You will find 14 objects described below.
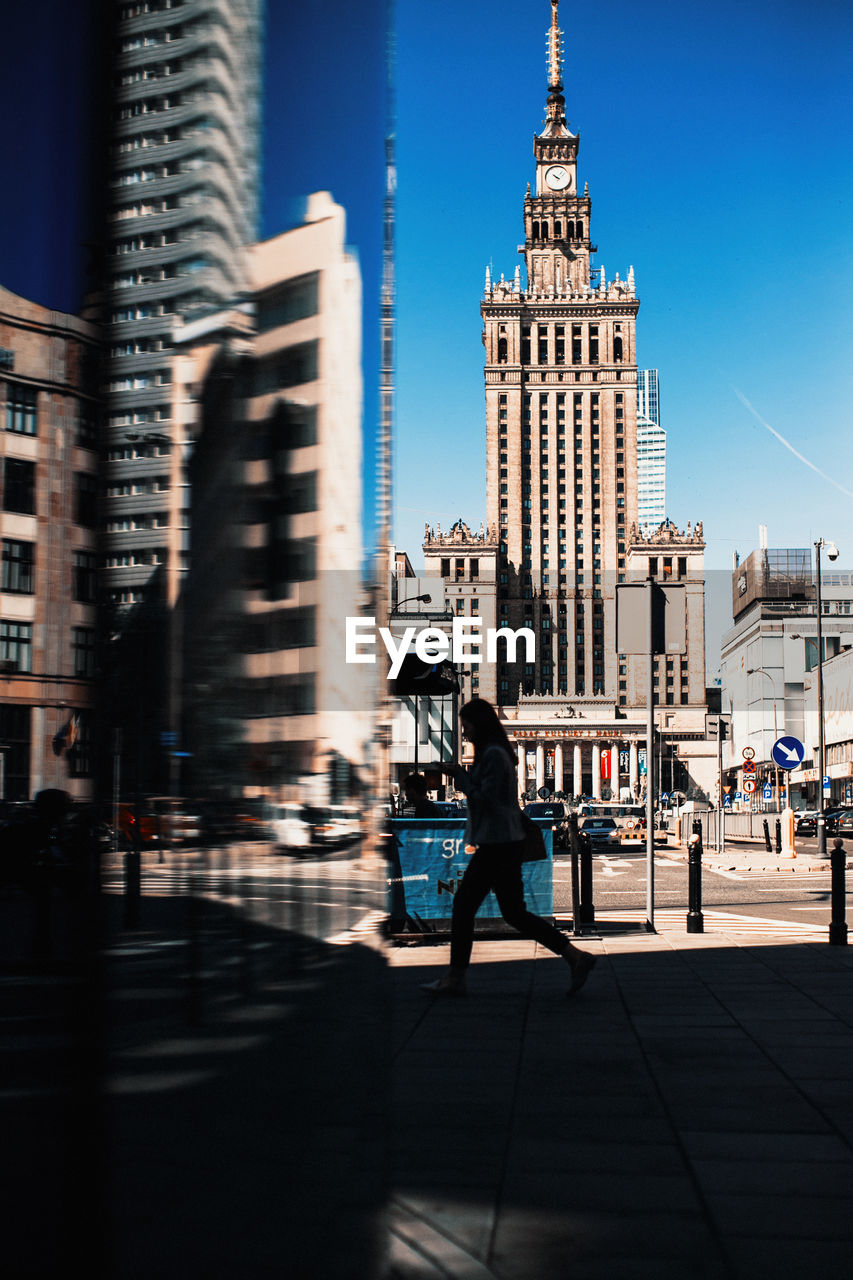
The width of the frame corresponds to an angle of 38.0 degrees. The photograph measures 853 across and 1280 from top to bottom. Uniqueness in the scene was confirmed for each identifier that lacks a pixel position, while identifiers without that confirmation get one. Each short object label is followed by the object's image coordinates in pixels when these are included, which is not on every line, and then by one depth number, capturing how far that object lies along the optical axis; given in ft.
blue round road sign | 71.05
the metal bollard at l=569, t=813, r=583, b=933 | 34.55
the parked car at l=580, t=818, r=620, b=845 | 117.50
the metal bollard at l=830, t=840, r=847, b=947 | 31.76
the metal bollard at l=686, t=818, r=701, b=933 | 35.47
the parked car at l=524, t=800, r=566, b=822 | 112.78
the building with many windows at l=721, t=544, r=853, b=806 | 283.79
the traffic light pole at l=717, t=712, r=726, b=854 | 102.63
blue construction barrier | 33.12
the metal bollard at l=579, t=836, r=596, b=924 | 35.55
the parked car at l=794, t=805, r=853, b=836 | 152.25
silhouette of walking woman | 24.58
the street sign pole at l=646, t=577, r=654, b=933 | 37.03
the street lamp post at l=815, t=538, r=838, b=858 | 96.99
